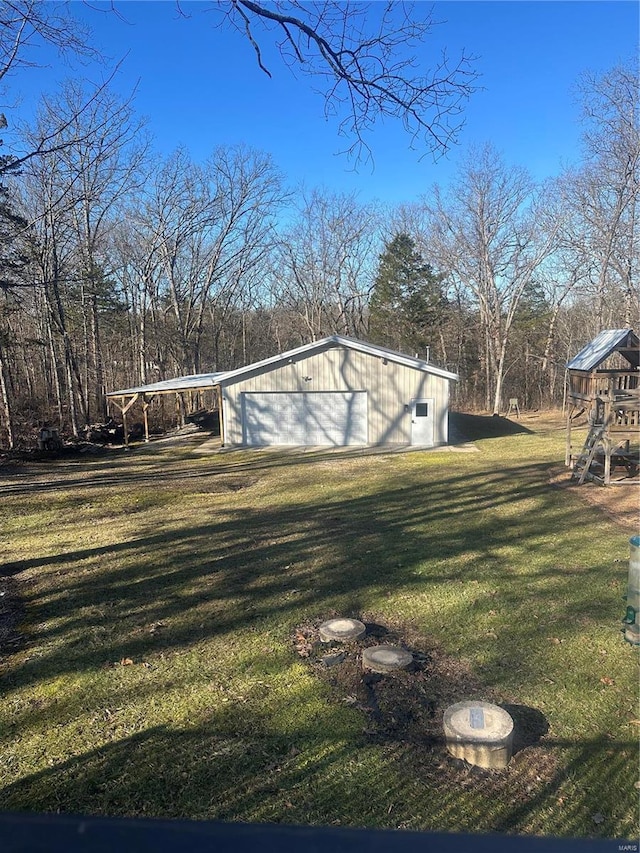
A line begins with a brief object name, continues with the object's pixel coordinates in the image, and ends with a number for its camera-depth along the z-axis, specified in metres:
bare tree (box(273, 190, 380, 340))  36.69
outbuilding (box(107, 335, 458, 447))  18.34
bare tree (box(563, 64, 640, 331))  21.59
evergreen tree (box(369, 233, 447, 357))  35.59
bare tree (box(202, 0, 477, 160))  3.74
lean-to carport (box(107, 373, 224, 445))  18.92
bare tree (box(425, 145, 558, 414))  29.66
